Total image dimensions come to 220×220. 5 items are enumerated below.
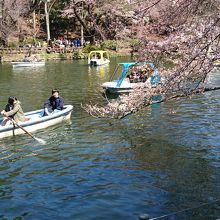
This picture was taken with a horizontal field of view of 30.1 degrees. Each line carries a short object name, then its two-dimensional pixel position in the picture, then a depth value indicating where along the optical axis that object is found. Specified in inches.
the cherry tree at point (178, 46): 340.2
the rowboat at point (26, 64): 1642.1
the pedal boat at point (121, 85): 840.9
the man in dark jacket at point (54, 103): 624.8
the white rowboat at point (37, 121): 537.0
